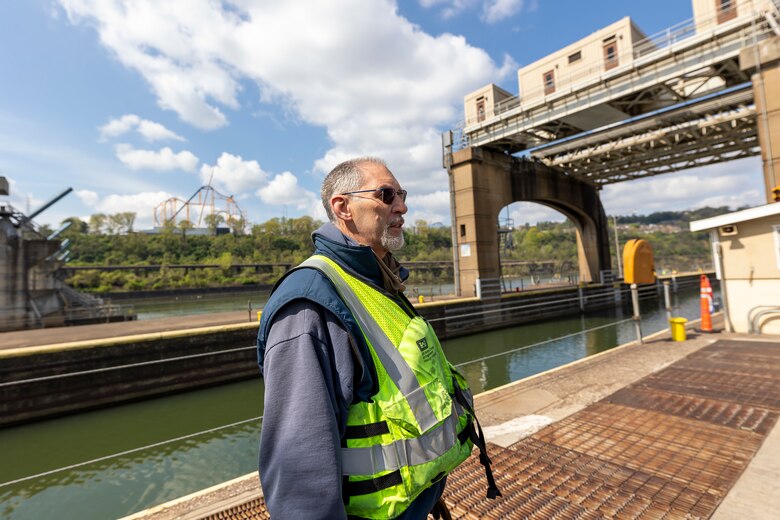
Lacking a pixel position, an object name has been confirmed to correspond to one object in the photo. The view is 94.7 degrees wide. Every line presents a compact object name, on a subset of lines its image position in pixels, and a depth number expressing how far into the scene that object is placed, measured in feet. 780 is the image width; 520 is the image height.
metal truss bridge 43.73
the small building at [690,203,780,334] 27.07
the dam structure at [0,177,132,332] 49.80
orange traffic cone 31.07
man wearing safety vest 3.14
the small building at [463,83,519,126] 67.46
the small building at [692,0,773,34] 46.11
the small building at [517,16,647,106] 56.49
